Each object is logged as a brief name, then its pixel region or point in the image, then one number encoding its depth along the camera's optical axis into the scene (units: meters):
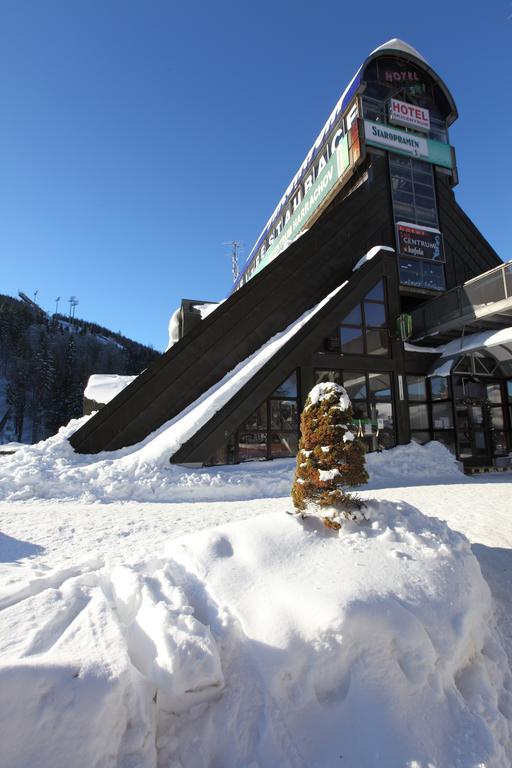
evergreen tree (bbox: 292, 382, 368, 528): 4.72
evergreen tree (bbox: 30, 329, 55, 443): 58.94
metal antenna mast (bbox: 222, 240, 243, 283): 43.19
